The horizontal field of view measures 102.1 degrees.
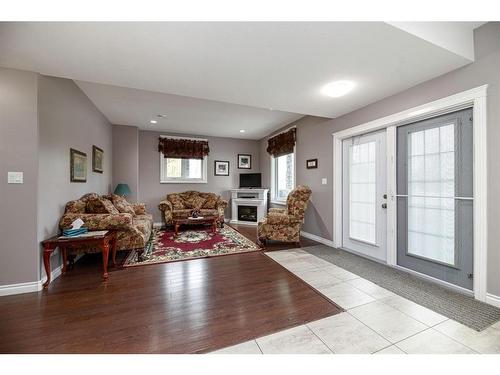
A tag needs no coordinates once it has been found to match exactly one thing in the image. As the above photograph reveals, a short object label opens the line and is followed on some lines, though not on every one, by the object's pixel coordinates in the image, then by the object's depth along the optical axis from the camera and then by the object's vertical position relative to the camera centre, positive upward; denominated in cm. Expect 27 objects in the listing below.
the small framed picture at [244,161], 648 +88
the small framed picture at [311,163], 412 +51
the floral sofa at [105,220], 260 -41
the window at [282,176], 516 +33
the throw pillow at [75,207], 271 -25
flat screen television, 608 +25
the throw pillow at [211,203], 564 -41
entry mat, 166 -107
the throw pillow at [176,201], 527 -34
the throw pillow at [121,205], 374 -32
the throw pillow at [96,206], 287 -25
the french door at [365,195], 292 -10
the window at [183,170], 569 +53
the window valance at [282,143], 482 +116
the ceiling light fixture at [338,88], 235 +122
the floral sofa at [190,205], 490 -44
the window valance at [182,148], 557 +114
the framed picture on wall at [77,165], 283 +34
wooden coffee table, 440 -71
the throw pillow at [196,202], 555 -38
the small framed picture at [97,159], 364 +55
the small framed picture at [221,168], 619 +63
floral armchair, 368 -63
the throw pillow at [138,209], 437 -45
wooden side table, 215 -62
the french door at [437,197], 206 -10
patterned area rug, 308 -104
